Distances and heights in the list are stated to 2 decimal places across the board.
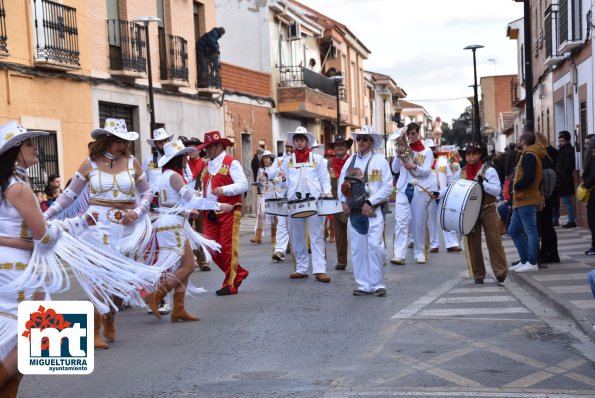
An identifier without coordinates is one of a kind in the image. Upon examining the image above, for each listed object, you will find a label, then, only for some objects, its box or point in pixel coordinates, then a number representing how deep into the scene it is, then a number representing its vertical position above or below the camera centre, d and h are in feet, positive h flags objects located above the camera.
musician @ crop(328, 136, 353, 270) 45.98 -3.40
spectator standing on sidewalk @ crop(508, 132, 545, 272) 40.29 -2.44
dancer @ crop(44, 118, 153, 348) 27.02 -0.77
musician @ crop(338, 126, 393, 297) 35.35 -2.61
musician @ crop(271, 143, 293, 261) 50.65 -4.30
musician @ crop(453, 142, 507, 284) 38.93 -3.25
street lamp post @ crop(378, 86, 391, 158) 261.48 +15.92
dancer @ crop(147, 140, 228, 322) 29.96 -2.25
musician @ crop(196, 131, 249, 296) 36.40 -2.00
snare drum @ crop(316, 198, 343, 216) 40.01 -2.18
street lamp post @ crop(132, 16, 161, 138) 74.13 +8.03
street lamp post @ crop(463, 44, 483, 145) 129.29 +6.67
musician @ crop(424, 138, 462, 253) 52.19 -3.41
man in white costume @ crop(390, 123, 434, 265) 47.70 -2.15
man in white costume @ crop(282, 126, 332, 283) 41.68 -1.39
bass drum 38.19 -2.28
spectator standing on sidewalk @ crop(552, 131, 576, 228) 62.28 -1.49
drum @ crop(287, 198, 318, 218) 40.45 -2.20
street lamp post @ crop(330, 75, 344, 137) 142.20 +11.21
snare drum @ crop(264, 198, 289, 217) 41.47 -2.20
